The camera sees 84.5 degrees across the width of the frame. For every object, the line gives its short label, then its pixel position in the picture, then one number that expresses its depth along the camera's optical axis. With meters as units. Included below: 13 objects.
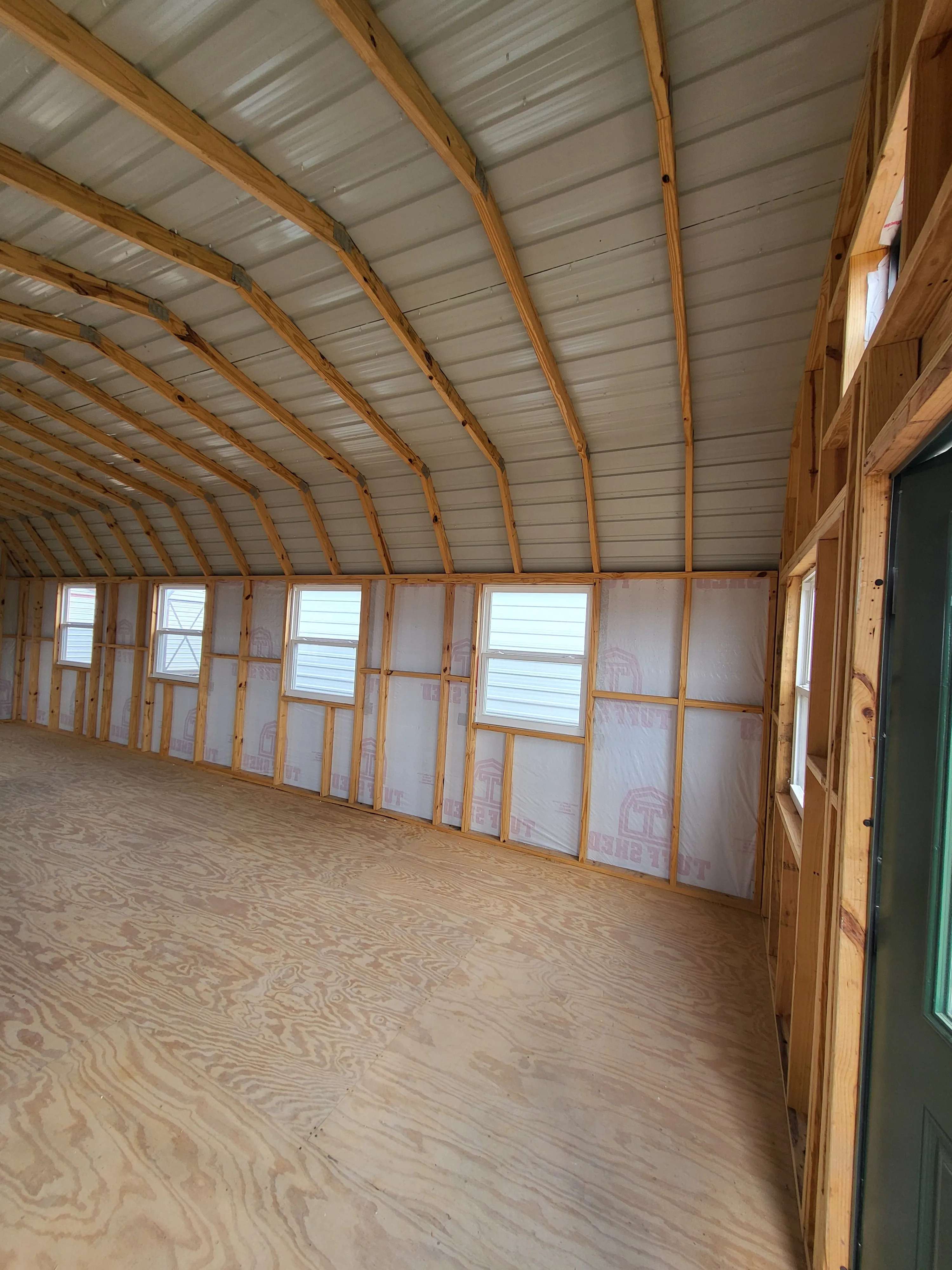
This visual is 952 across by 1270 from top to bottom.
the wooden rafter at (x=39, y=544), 8.89
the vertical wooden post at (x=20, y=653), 9.98
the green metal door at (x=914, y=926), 1.24
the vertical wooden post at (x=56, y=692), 9.41
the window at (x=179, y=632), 7.89
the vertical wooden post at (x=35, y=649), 9.79
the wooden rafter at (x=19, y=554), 9.48
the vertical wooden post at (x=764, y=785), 4.16
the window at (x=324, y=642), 6.46
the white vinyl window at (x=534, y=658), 5.10
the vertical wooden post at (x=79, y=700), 9.05
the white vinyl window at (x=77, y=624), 9.23
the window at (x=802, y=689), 3.04
